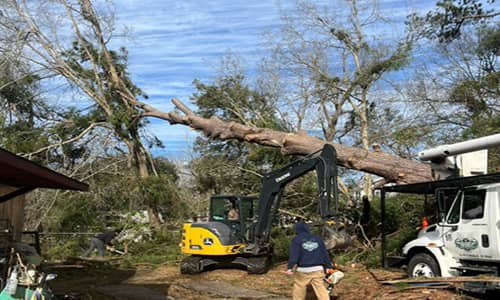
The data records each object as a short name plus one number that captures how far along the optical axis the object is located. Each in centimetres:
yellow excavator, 1374
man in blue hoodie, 845
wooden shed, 705
